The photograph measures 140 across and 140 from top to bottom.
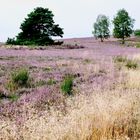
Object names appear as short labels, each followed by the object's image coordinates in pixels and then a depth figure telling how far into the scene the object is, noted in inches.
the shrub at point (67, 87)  456.8
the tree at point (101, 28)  3230.8
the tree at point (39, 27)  1744.6
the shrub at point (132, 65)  774.5
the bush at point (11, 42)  1625.2
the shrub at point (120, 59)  943.5
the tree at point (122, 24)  3063.0
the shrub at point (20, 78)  525.0
